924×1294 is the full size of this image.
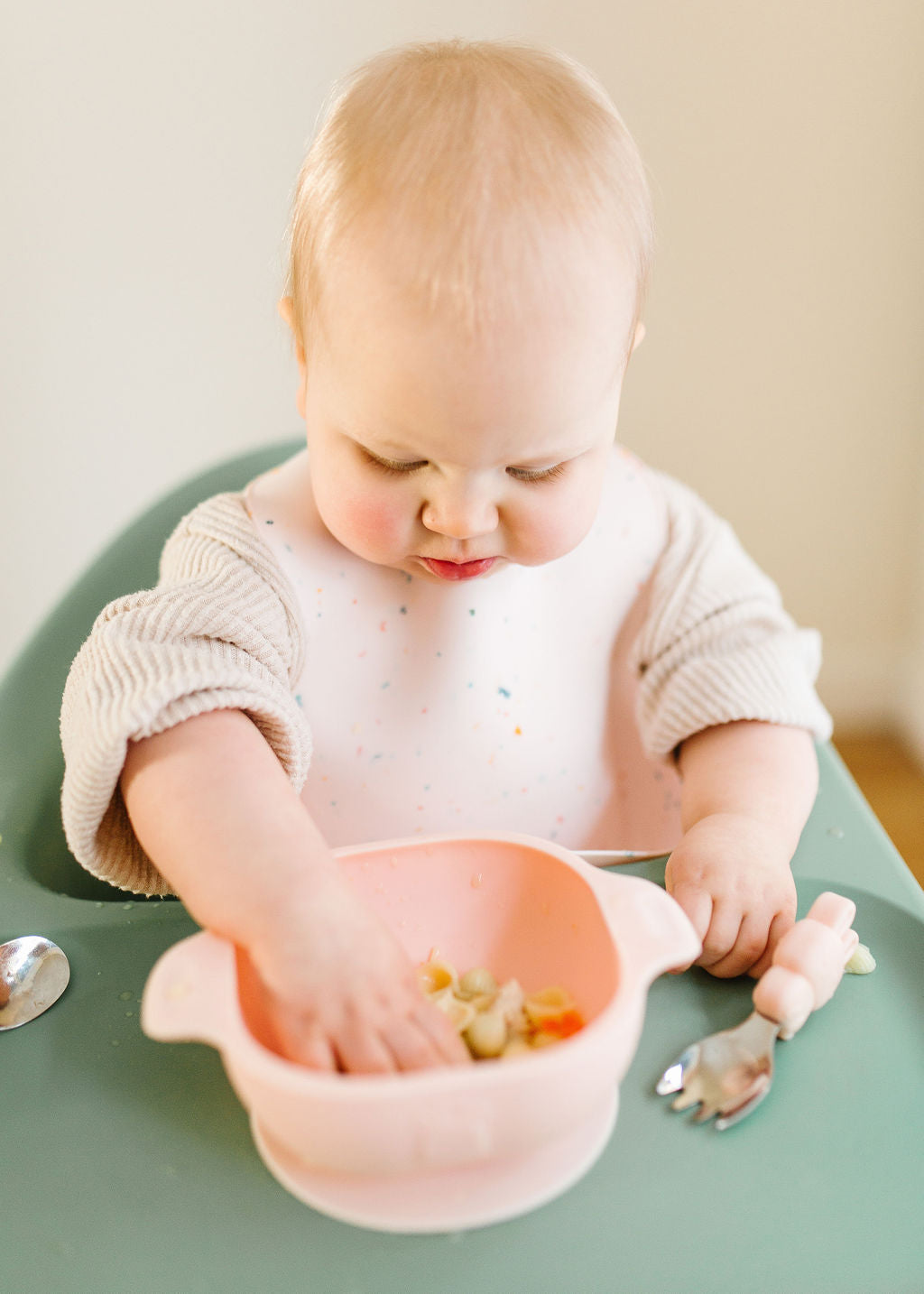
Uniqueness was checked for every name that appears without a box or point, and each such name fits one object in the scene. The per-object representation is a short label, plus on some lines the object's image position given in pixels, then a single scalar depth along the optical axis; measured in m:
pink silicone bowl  0.35
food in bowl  0.45
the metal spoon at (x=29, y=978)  0.52
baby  0.48
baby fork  0.46
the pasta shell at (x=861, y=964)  0.53
